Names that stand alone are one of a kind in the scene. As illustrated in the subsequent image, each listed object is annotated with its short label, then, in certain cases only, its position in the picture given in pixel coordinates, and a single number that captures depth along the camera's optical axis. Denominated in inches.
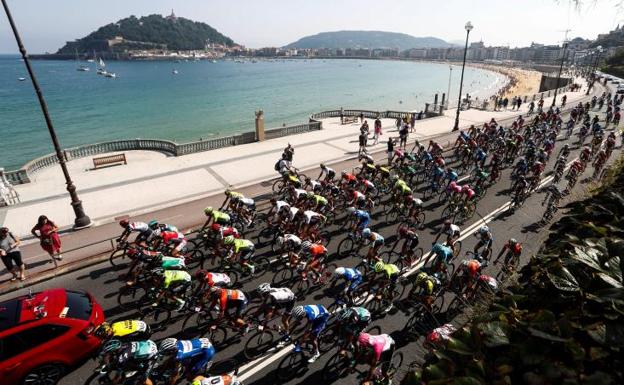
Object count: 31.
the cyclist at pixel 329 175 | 605.8
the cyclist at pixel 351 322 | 285.4
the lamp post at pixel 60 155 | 439.5
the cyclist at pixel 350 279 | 335.8
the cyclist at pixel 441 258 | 375.5
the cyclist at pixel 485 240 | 414.3
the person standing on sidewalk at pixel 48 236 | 418.3
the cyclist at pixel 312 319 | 283.9
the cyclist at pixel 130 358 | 242.8
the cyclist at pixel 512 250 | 396.5
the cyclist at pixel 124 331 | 260.5
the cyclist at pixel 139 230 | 420.3
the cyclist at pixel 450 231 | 407.5
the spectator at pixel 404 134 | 954.0
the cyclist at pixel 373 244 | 403.5
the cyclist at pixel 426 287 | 333.7
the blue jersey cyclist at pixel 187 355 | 246.4
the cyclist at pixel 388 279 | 354.0
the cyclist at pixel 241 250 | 390.9
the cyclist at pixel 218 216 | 452.4
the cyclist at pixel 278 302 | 305.4
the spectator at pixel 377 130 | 1058.1
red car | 254.5
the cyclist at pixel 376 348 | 264.4
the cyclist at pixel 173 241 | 412.9
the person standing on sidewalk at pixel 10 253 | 392.8
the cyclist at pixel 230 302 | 303.5
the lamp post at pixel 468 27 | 1075.6
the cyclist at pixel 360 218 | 464.8
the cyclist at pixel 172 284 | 328.8
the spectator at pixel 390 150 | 824.3
